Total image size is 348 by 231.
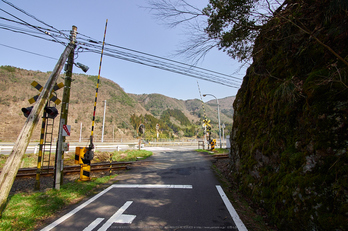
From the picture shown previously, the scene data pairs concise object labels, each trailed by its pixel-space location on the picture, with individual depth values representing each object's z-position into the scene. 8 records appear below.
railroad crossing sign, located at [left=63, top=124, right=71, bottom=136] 6.46
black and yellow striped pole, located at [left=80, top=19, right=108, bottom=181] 6.97
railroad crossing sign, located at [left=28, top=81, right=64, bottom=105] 5.74
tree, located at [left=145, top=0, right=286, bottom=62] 4.78
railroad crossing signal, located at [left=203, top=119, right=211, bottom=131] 20.50
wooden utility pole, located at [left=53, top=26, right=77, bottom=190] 6.17
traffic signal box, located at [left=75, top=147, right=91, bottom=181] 7.11
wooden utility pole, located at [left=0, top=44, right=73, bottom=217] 3.95
